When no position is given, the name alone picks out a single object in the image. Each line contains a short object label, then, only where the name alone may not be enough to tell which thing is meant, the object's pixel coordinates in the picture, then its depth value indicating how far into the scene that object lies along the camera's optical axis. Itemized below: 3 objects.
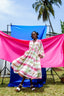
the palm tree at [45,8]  28.73
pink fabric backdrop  5.21
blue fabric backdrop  5.40
